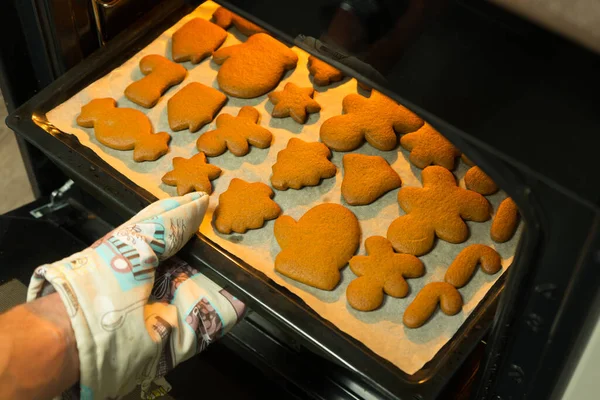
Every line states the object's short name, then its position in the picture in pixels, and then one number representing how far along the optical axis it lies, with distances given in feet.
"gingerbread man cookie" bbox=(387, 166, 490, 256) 3.33
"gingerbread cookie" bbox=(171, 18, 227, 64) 4.06
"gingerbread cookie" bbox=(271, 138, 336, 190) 3.52
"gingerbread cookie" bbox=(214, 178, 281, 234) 3.39
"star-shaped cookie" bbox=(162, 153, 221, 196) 3.50
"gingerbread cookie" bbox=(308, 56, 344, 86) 3.91
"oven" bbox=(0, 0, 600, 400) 1.86
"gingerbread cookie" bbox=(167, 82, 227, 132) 3.77
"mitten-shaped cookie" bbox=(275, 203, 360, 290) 3.22
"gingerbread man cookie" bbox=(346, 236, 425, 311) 3.14
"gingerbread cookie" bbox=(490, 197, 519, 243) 3.34
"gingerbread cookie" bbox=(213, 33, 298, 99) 3.91
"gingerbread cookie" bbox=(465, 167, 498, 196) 3.49
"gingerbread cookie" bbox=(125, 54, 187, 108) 3.88
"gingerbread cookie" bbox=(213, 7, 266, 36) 4.20
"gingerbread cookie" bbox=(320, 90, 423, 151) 3.66
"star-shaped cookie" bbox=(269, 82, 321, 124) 3.76
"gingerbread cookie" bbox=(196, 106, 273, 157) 3.65
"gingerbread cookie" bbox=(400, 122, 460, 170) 3.59
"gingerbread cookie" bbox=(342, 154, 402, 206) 3.48
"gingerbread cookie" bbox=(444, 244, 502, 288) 3.20
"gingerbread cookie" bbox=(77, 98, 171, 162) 3.65
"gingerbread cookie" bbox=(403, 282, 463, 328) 3.08
